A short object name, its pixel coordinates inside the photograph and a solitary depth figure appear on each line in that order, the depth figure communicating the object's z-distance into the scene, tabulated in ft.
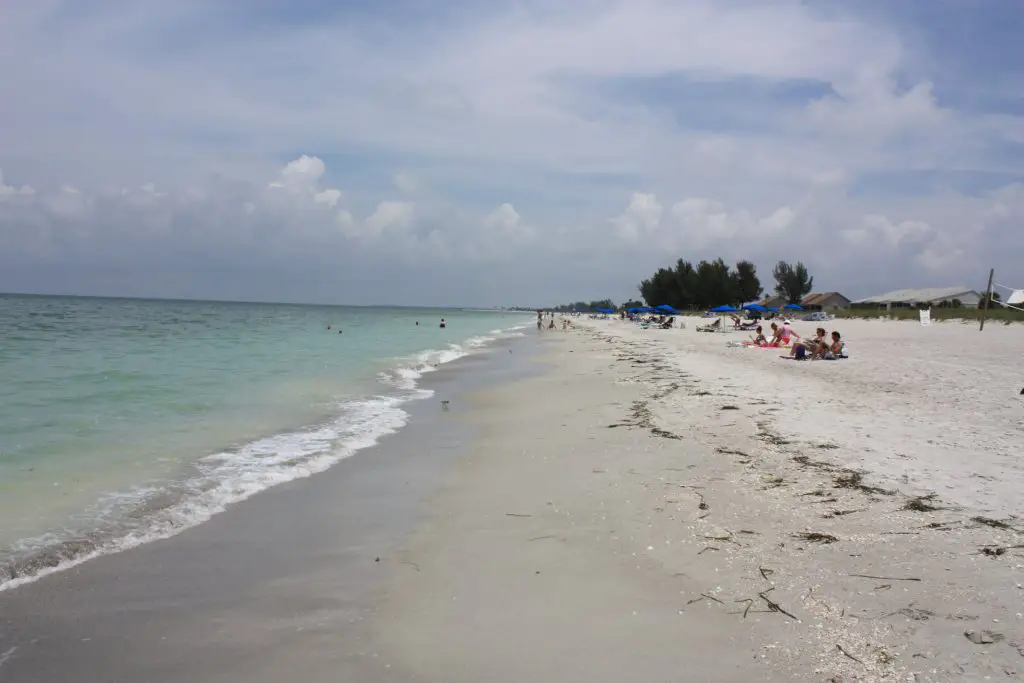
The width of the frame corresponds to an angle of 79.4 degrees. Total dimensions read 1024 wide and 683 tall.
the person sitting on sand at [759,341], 94.46
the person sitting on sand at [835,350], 68.35
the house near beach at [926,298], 253.03
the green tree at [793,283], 391.04
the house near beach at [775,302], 335.36
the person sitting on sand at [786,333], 87.02
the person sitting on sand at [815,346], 68.64
